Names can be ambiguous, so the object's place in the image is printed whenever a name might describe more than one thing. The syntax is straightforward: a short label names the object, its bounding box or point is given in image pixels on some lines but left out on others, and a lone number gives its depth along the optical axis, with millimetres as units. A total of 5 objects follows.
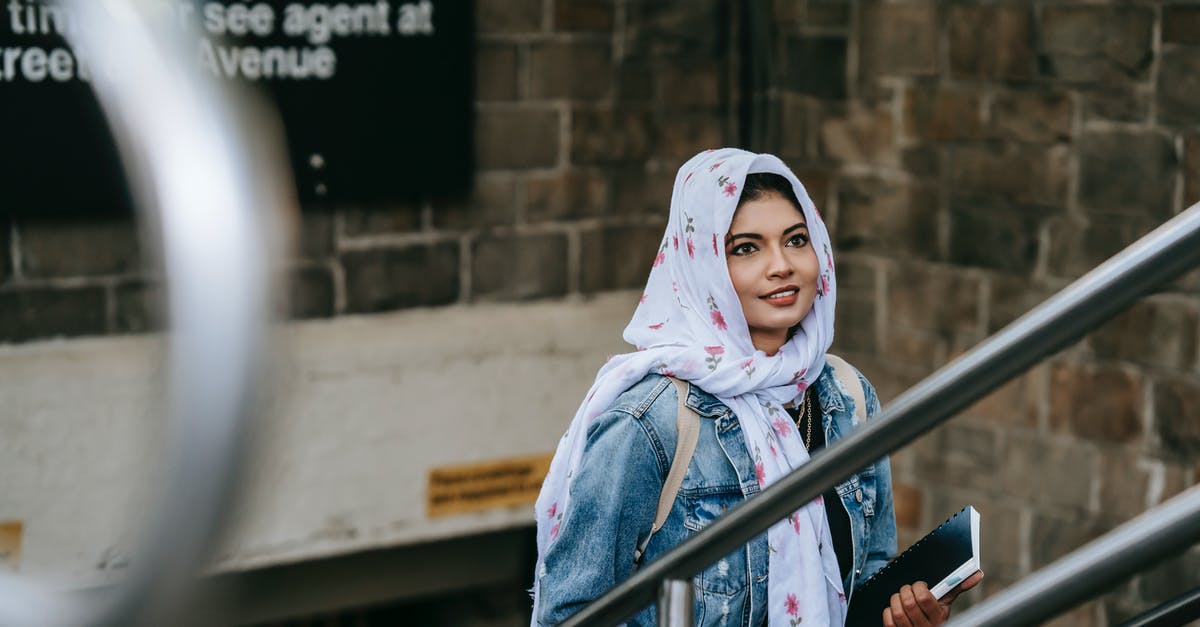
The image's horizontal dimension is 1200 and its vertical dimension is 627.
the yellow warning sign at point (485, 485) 5012
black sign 4344
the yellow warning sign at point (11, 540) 4371
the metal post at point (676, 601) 1925
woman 2150
